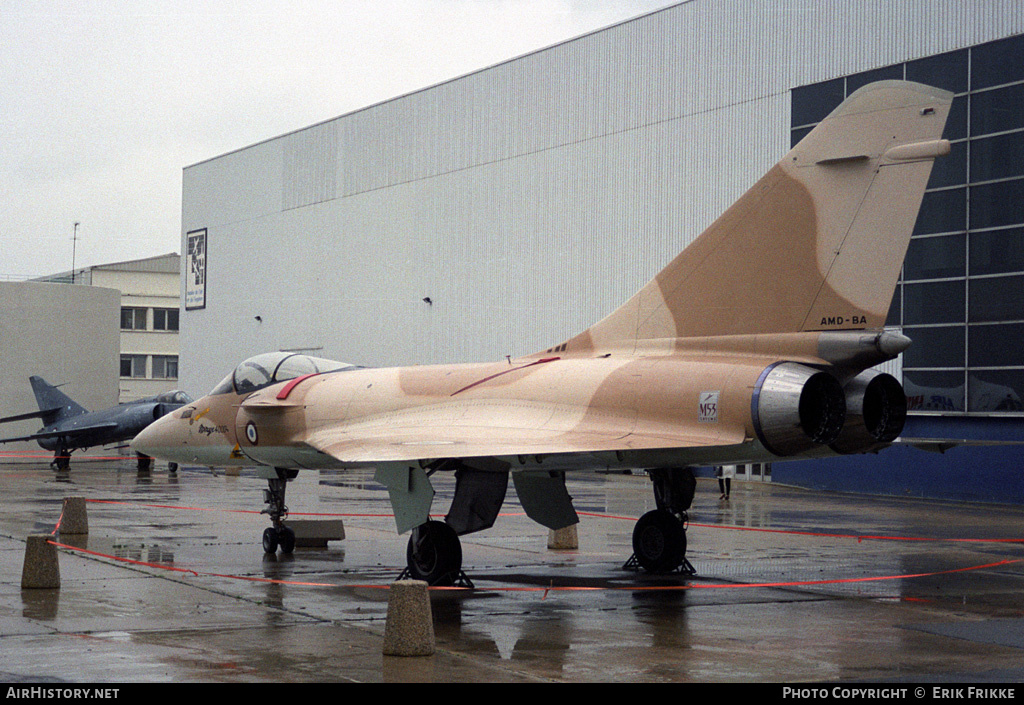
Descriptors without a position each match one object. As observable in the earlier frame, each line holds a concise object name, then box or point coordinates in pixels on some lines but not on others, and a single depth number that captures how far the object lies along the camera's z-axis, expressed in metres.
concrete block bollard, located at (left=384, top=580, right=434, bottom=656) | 8.40
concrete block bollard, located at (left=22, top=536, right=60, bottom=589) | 11.63
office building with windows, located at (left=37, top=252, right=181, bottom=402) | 78.31
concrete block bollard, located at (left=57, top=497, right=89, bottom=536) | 17.38
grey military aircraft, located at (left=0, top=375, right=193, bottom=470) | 38.41
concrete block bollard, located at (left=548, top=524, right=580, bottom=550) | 16.78
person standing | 27.52
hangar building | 29.17
